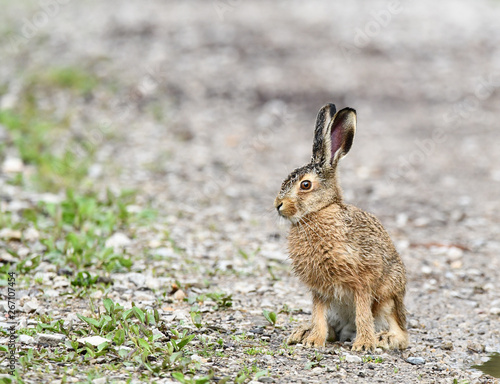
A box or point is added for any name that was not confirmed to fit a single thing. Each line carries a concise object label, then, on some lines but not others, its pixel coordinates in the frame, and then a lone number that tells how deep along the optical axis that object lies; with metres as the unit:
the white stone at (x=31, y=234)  15.66
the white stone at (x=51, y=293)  12.66
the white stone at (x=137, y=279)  13.73
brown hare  11.22
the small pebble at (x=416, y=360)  11.16
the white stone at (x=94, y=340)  10.19
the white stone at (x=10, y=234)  15.55
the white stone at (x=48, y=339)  10.34
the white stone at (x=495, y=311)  14.04
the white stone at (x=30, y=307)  11.83
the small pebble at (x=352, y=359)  10.83
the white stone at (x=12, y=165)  20.50
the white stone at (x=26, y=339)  10.34
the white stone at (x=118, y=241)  15.86
